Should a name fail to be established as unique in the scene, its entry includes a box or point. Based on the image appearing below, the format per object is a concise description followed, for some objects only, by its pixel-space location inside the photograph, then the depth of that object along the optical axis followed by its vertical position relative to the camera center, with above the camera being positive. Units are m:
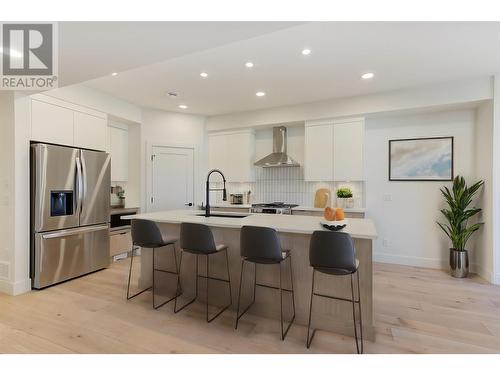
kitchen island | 2.28 -0.88
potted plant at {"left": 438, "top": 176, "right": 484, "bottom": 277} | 3.75 -0.52
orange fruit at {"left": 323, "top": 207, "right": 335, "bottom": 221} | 2.38 -0.27
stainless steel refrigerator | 3.27 -0.39
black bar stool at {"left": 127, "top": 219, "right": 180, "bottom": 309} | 2.78 -0.54
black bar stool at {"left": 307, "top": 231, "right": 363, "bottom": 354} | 1.96 -0.52
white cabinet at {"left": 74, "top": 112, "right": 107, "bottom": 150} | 3.89 +0.80
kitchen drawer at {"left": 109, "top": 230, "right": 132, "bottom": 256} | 4.41 -1.00
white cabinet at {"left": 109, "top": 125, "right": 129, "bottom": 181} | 4.81 +0.60
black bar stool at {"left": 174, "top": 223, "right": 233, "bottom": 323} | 2.50 -0.54
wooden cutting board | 4.75 -0.24
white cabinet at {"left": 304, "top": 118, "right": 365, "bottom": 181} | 4.46 +0.60
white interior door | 5.08 +0.12
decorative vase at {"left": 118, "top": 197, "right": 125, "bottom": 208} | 4.91 -0.34
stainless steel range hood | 4.93 +0.56
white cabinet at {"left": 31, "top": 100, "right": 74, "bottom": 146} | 3.36 +0.80
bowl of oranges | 2.25 -0.31
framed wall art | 4.15 +0.42
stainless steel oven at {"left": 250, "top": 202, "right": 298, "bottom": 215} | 4.60 -0.42
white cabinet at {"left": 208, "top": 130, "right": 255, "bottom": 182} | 5.38 +0.63
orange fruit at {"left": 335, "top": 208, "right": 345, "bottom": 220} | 2.36 -0.27
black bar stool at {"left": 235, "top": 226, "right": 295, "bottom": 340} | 2.23 -0.53
